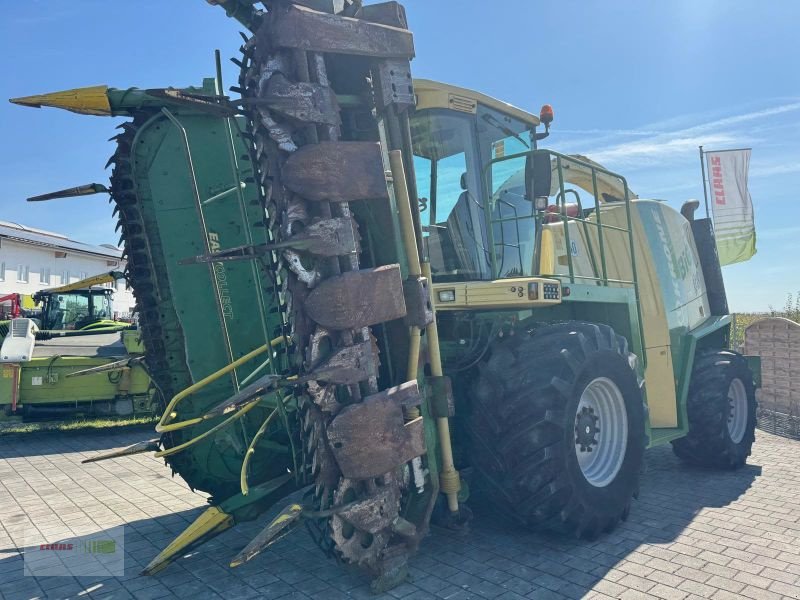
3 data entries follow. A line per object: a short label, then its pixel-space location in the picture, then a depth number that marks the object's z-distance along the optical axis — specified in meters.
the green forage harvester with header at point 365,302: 3.11
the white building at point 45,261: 32.84
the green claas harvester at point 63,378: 9.34
